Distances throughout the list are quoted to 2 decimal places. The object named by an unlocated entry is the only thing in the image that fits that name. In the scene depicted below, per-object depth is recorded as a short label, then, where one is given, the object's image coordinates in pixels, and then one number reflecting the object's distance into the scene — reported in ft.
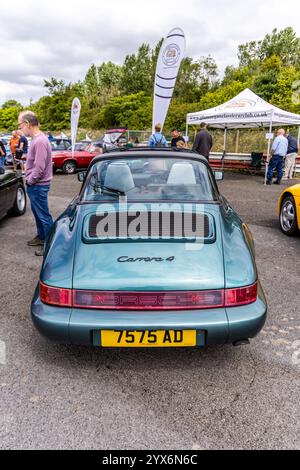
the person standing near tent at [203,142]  35.49
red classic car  48.62
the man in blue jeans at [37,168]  15.14
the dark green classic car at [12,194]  19.93
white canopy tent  39.52
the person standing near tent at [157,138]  32.27
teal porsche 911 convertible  7.20
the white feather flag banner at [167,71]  34.73
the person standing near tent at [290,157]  43.19
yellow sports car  18.56
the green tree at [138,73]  177.47
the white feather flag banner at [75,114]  52.16
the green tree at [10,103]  290.56
